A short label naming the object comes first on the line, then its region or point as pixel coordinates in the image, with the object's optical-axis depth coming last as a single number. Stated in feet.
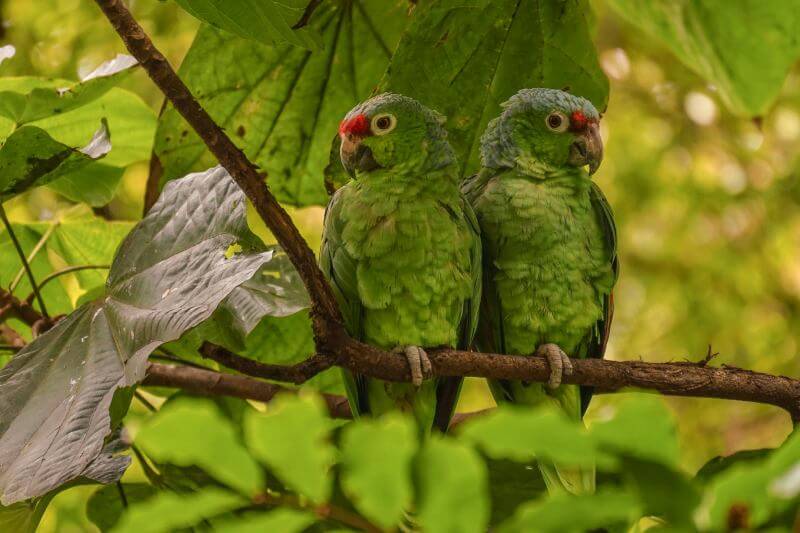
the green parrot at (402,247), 23.28
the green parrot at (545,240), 23.40
